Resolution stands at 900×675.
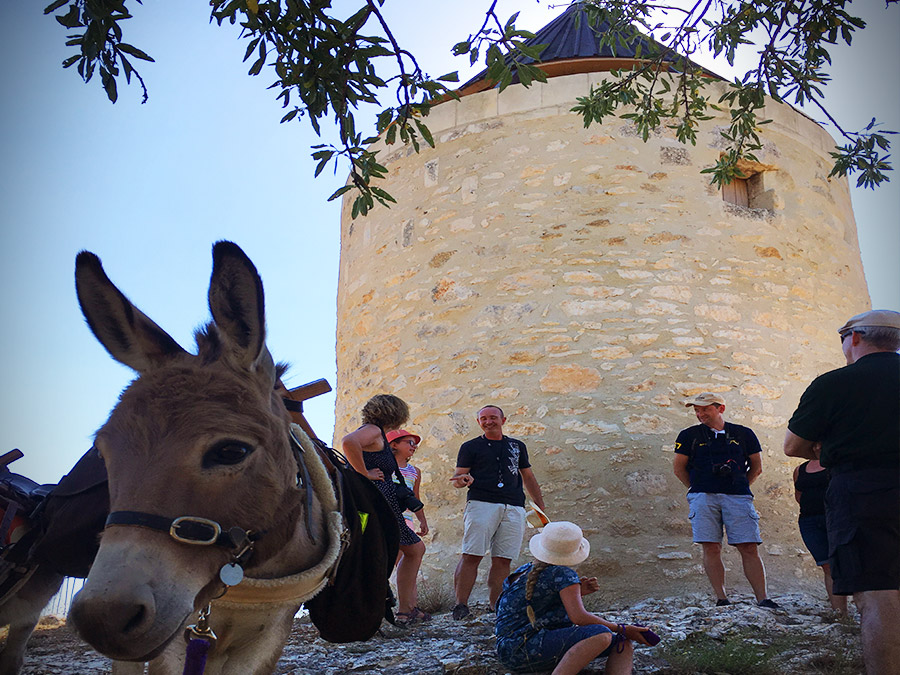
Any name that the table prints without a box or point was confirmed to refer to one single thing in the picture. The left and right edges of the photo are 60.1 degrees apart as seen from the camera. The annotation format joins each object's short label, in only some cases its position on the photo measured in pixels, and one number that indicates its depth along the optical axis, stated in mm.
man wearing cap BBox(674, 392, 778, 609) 5254
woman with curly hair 4248
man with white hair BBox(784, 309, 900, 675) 2760
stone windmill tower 6188
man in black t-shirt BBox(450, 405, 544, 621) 5434
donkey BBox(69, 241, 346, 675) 1693
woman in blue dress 3451
